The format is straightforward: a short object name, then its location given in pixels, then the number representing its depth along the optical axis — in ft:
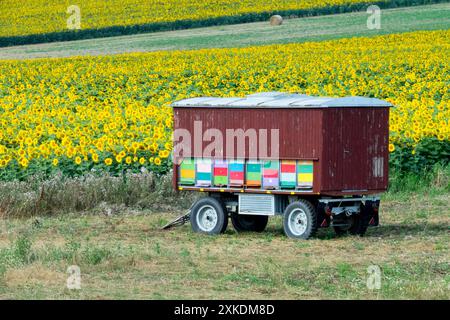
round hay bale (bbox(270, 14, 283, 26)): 206.69
